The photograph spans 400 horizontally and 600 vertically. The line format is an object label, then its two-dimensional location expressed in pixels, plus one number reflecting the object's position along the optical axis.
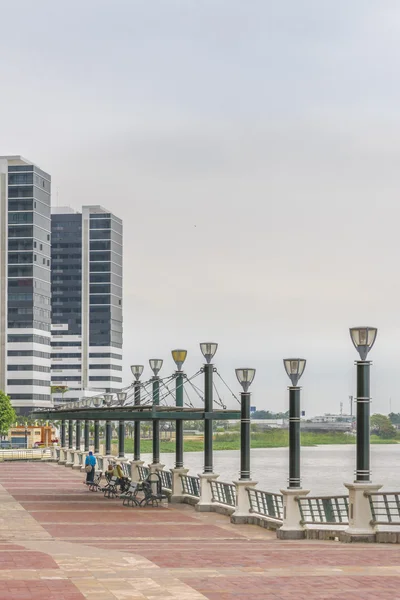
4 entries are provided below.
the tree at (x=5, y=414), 141.25
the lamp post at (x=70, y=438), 70.21
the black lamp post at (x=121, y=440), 50.86
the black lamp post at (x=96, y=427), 45.70
